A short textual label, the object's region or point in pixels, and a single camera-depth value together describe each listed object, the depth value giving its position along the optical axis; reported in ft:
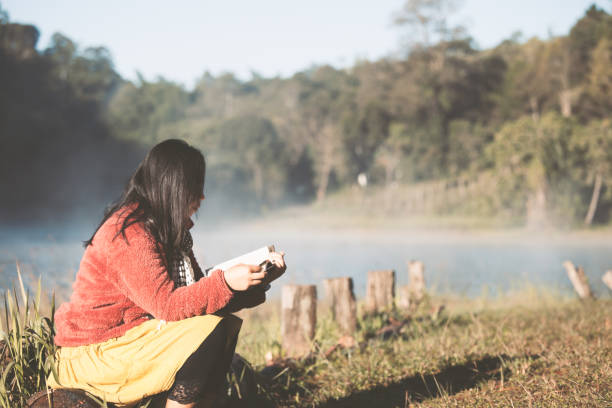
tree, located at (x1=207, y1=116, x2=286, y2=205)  102.22
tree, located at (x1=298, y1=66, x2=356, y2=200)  99.60
